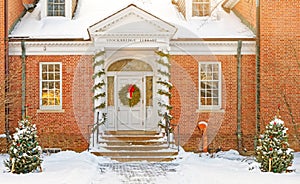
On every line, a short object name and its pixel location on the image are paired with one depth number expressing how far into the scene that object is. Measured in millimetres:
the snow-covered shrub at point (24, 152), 14125
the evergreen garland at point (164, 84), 19516
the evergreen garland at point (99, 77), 19516
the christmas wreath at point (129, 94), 21016
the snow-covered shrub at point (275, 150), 14172
